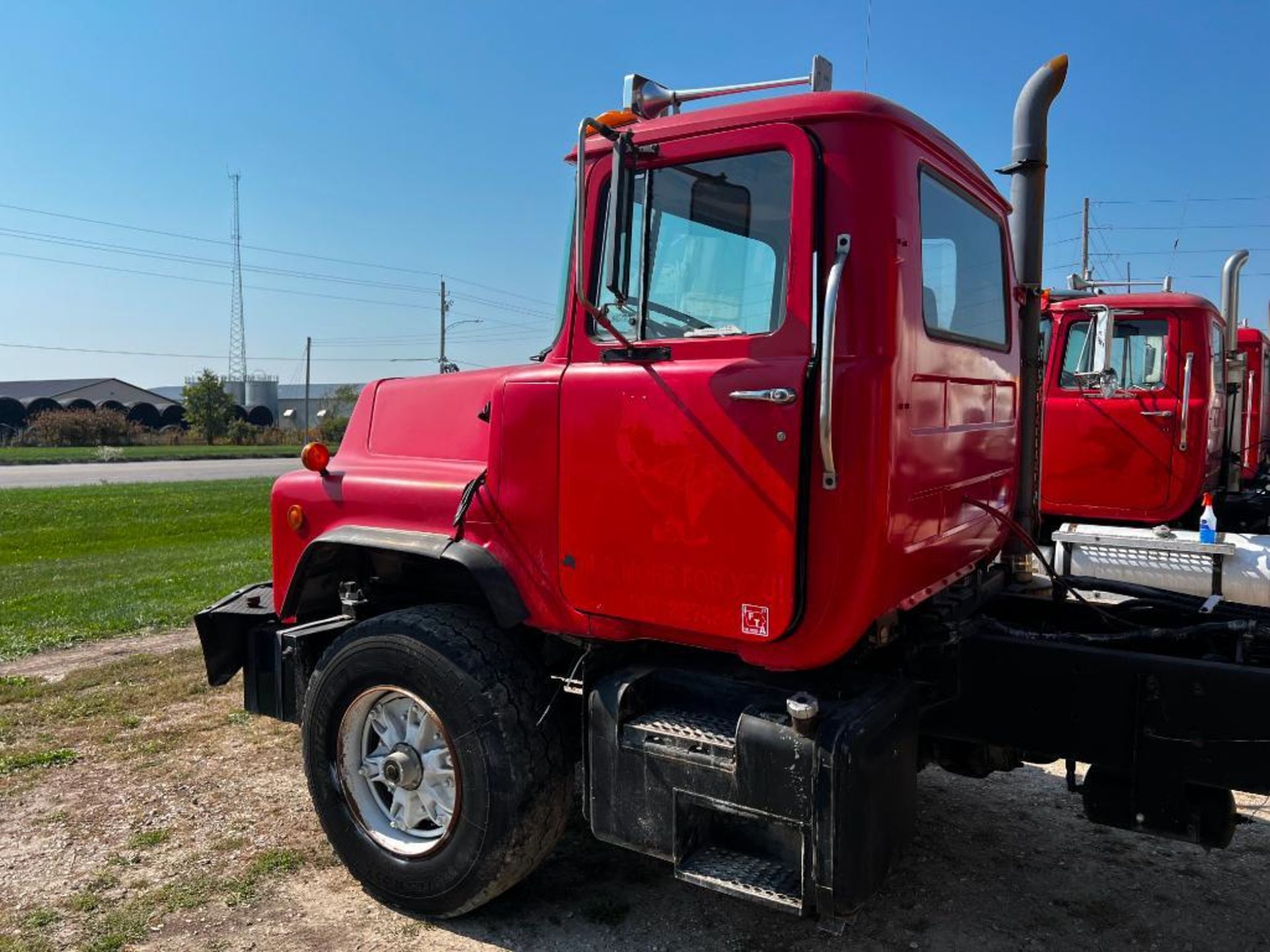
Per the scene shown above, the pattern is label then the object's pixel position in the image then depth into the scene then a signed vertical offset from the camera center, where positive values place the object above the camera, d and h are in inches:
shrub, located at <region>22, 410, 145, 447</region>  1592.0 -23.3
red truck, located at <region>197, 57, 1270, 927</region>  106.9 -20.1
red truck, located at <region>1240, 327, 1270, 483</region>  400.5 +11.8
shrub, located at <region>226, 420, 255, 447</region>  1881.2 -31.0
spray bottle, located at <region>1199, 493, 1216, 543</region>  145.7 -14.8
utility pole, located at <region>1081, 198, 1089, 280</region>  1325.0 +283.8
